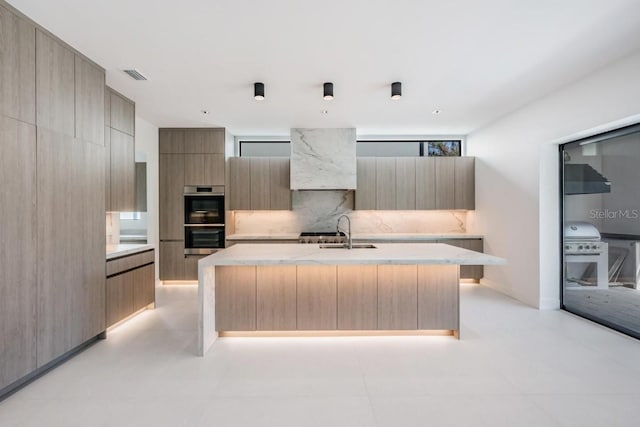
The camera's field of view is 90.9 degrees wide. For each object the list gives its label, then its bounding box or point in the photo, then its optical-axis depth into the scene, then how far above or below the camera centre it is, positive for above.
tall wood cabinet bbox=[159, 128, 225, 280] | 5.43 +0.68
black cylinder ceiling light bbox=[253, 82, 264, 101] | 3.51 +1.38
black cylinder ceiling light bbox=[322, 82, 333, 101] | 3.48 +1.37
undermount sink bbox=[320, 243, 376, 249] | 3.54 -0.37
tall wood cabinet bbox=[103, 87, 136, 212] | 3.62 +0.76
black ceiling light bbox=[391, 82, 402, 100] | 3.48 +1.38
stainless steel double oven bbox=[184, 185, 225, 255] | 5.46 -0.09
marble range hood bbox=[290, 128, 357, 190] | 5.32 +0.96
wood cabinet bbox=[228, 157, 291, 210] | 5.71 +0.56
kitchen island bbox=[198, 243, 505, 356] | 3.16 -0.84
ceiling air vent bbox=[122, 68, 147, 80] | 3.28 +1.49
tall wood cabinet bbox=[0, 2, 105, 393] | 2.24 +0.12
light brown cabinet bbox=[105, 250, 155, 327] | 3.38 -0.84
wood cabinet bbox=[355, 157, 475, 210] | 5.79 +0.58
